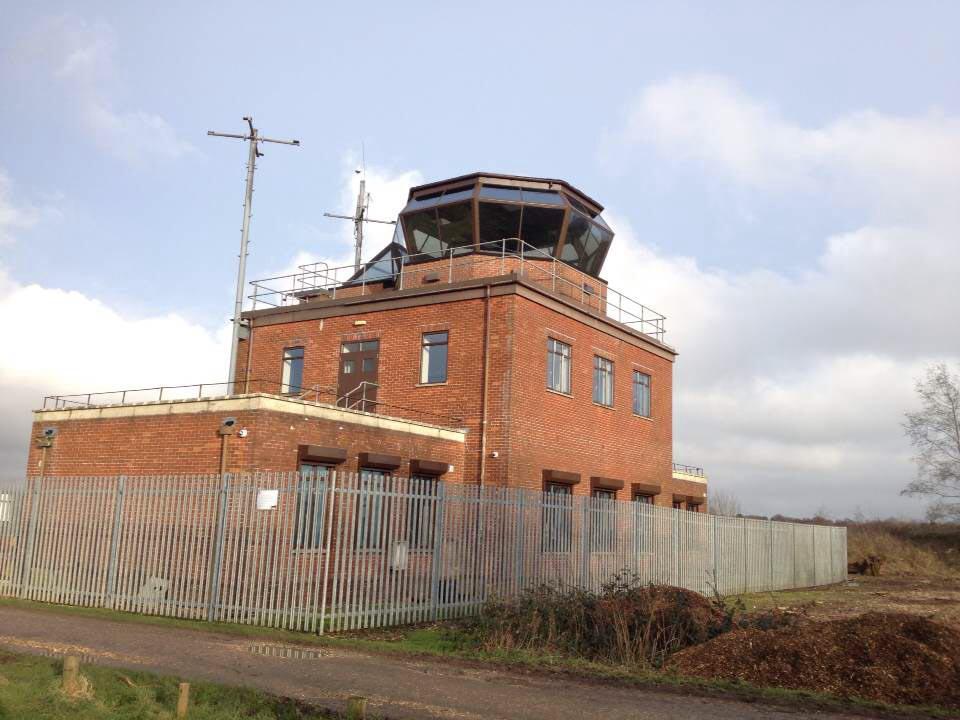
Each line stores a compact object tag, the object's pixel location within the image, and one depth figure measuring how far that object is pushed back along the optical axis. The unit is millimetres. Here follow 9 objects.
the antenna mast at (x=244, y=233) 29234
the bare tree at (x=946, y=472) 47291
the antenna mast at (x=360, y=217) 41656
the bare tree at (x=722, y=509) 64744
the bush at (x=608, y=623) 12625
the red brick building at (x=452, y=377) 19969
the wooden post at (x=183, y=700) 7609
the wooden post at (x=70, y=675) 8375
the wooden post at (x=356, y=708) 7148
